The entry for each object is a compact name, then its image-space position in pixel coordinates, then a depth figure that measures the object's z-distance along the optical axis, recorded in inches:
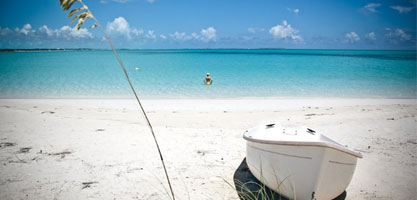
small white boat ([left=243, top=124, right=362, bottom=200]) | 111.9
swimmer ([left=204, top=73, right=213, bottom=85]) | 689.0
